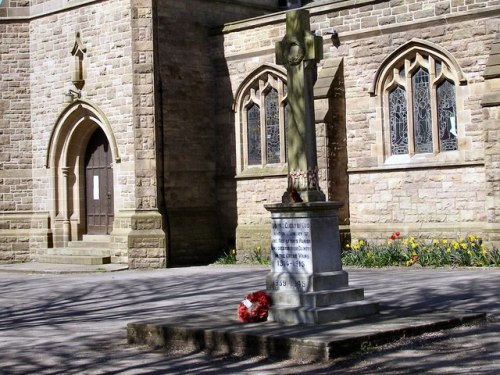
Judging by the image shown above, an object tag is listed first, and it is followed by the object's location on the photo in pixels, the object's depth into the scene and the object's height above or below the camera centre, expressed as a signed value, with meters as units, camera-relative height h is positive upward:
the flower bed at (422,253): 16.52 -0.79
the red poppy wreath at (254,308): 9.83 -1.01
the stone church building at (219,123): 17.89 +2.15
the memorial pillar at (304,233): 9.75 -0.19
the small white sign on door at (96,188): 21.94 +0.85
